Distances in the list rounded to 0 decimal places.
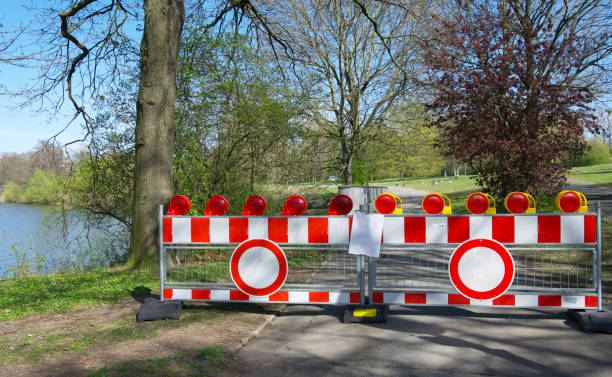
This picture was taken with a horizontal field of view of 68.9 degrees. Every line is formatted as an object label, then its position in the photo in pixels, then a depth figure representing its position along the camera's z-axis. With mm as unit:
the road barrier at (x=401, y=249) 4520
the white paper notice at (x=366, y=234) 4766
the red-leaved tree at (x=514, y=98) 13688
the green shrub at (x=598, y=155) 60781
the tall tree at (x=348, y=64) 19500
